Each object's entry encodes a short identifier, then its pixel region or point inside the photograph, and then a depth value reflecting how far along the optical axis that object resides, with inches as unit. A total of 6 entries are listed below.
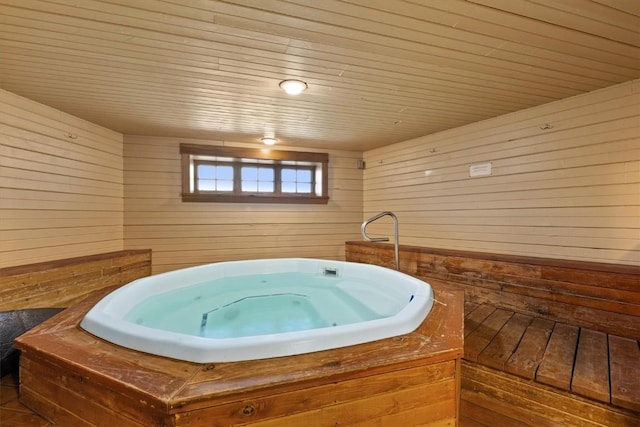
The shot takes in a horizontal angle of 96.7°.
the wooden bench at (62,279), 77.5
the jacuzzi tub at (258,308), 39.4
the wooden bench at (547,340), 52.0
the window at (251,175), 139.1
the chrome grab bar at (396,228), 93.7
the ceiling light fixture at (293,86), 79.2
